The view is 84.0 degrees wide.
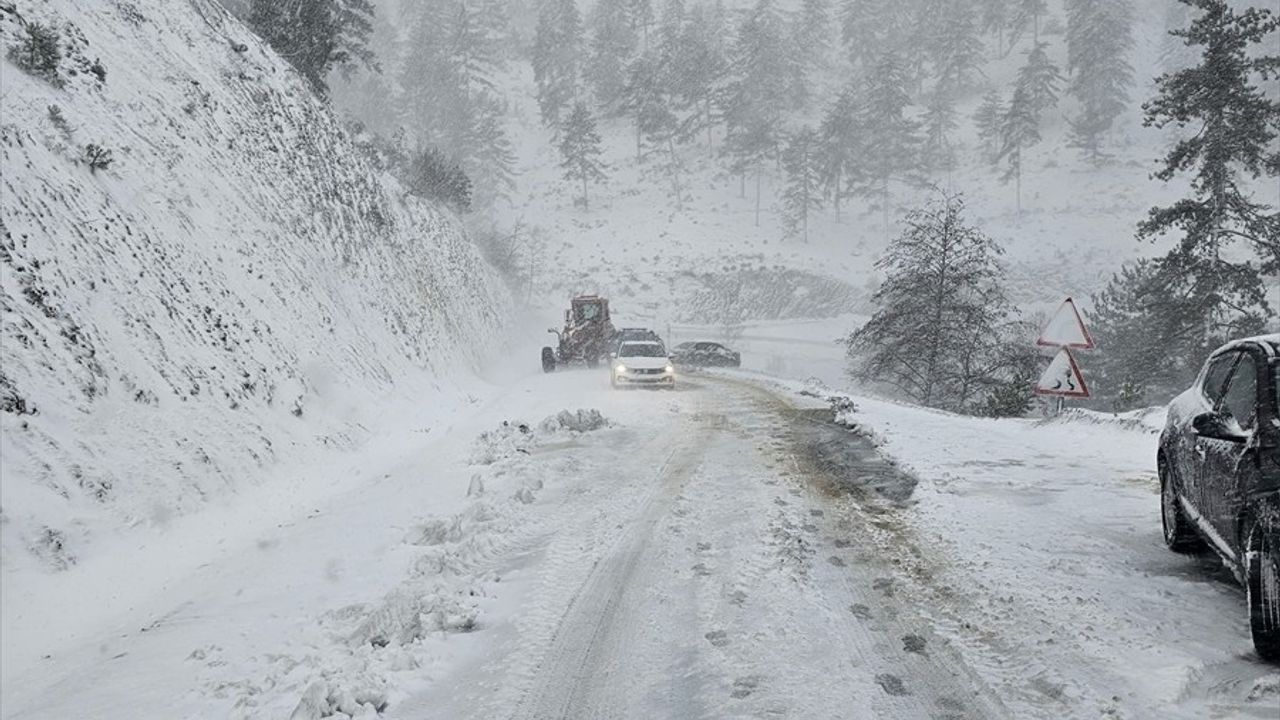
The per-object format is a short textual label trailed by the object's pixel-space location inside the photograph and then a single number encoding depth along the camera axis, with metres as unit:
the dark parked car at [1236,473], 3.65
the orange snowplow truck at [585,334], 29.16
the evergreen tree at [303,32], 21.95
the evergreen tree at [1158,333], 21.55
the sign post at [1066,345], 10.35
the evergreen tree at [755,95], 63.88
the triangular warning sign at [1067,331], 10.35
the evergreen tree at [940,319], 22.52
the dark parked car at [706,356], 35.84
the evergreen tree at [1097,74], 61.50
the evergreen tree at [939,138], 66.56
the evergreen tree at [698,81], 68.31
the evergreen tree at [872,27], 82.81
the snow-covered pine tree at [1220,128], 20.41
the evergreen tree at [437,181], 33.81
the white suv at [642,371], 20.66
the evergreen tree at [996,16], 79.62
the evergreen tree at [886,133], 62.62
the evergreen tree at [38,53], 8.67
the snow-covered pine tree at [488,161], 63.81
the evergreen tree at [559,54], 76.44
